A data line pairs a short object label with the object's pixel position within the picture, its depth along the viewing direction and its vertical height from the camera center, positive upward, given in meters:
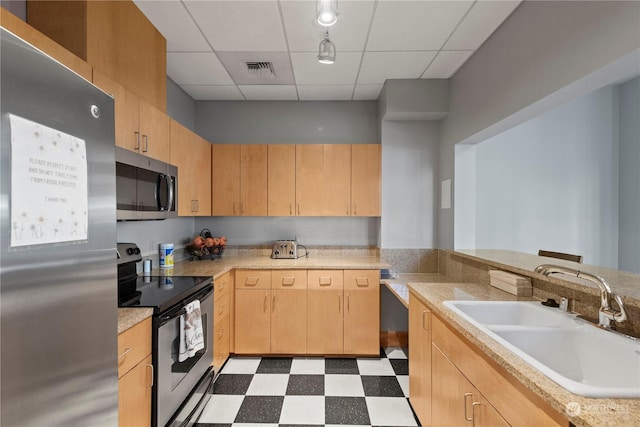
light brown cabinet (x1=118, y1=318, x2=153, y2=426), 1.38 -0.75
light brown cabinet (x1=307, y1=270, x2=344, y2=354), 3.03 -0.93
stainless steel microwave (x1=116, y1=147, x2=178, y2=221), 1.69 +0.17
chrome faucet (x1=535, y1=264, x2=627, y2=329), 1.14 -0.34
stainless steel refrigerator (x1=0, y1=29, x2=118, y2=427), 0.64 -0.07
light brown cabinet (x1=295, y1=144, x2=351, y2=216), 3.38 +0.40
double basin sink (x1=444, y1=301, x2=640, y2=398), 1.04 -0.51
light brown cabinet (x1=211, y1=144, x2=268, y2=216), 3.40 +0.38
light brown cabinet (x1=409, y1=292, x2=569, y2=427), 0.98 -0.69
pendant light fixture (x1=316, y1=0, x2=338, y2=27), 1.50 +0.98
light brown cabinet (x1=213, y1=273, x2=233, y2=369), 2.63 -0.90
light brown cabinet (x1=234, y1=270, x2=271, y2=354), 3.04 -0.94
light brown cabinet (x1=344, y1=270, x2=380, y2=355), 3.03 -0.97
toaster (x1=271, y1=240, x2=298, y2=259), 3.45 -0.38
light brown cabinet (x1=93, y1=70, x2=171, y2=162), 1.66 +0.56
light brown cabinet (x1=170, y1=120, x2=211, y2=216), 2.56 +0.41
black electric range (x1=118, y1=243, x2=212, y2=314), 1.73 -0.47
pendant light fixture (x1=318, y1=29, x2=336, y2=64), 1.90 +0.98
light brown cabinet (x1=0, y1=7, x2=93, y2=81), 1.10 +0.67
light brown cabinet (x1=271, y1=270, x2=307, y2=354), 3.03 -0.94
